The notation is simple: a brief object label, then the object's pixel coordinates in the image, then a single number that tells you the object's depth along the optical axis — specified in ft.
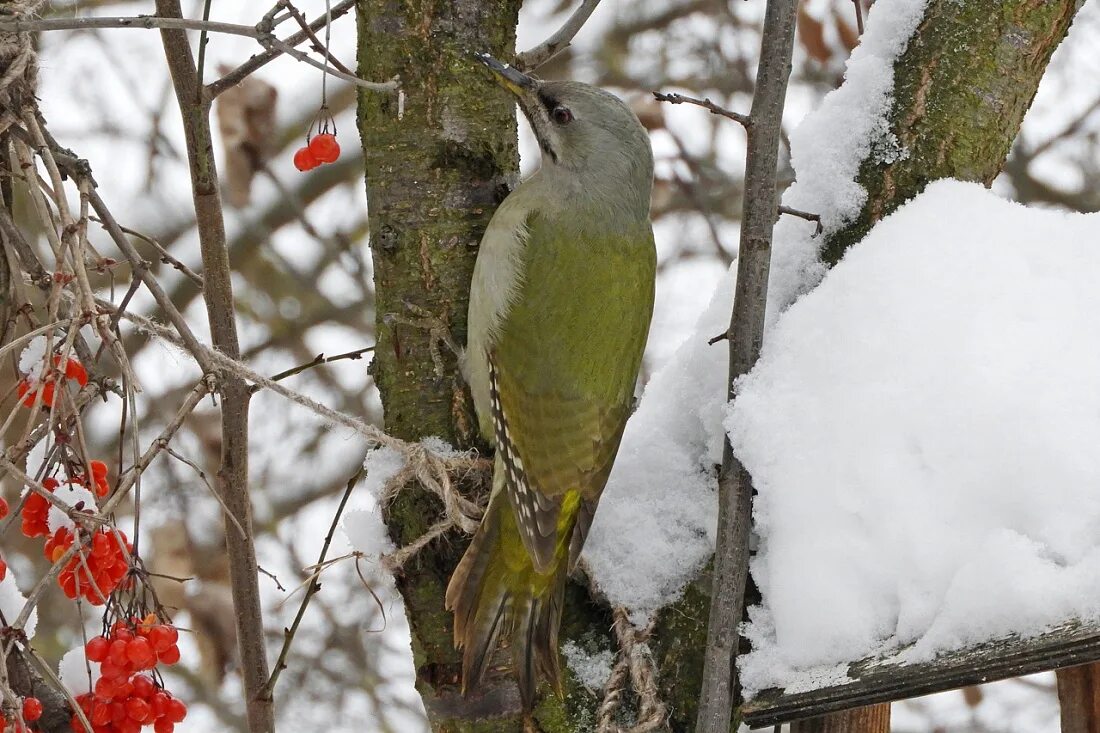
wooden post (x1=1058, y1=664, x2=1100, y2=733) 12.18
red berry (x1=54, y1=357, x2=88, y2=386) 12.44
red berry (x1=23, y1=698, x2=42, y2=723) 11.98
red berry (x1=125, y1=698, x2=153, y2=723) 13.21
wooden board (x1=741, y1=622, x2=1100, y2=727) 9.68
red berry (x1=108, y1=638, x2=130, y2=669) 12.53
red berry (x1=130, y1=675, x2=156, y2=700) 13.43
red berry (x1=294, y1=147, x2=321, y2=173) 16.60
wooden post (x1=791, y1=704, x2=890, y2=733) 13.50
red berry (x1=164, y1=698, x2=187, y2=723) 13.58
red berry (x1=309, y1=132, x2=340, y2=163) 16.52
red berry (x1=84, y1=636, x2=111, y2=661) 12.68
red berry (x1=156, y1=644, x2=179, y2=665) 13.35
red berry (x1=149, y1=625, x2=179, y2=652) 13.02
